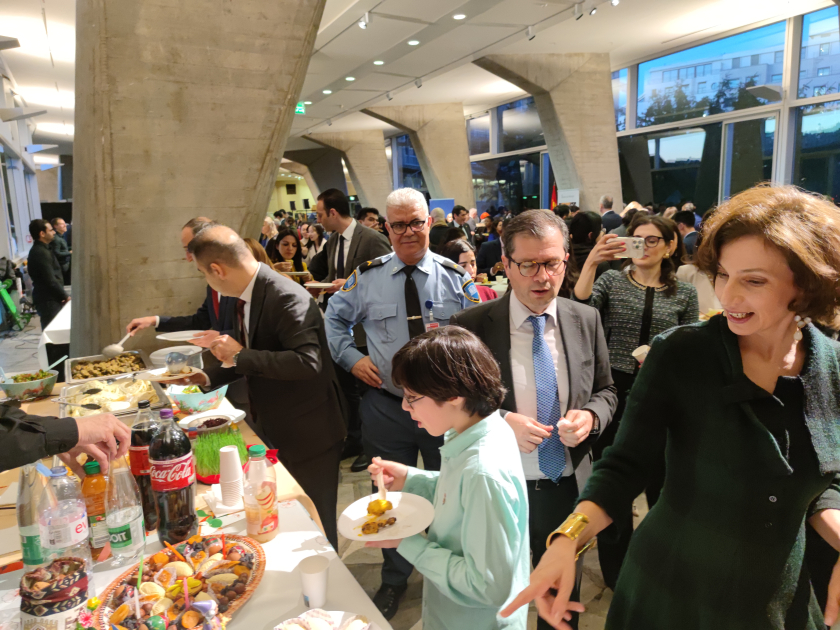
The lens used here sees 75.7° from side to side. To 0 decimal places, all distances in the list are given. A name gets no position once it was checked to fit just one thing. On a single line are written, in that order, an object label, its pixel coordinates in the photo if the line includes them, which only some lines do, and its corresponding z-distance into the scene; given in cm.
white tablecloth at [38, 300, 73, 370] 436
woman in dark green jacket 101
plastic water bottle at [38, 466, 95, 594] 122
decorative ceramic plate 107
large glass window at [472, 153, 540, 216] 1619
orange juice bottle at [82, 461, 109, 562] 138
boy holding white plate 120
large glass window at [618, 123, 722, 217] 1067
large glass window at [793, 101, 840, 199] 864
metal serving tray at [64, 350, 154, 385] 275
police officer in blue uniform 237
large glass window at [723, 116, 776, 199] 964
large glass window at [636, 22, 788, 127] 934
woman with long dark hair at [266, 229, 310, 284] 586
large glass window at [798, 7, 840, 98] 838
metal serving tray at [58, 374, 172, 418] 222
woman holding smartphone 252
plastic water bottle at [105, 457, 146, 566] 136
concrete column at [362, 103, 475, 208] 1581
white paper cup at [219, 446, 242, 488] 162
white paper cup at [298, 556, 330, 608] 117
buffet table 118
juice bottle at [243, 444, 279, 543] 145
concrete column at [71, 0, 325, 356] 340
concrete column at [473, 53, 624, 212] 1102
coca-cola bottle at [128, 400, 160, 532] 155
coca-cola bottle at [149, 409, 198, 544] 142
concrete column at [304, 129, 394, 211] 1972
